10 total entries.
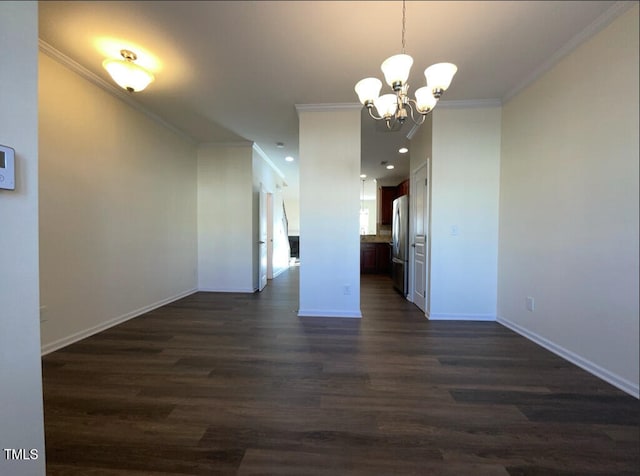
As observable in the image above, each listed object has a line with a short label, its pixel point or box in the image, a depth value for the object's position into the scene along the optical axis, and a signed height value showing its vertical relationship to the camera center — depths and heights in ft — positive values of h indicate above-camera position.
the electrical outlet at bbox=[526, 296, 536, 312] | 9.31 -2.46
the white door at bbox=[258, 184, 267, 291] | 17.72 -0.59
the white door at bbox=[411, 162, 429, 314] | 12.47 -0.26
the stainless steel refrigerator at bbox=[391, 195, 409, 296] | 15.85 -0.71
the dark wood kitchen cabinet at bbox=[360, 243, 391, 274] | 25.31 -2.47
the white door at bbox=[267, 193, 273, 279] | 20.25 -0.28
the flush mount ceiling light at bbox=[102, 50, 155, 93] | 8.04 +4.86
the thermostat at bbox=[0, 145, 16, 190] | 2.64 +0.63
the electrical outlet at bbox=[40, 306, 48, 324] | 8.07 -2.40
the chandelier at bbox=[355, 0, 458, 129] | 5.84 +3.35
